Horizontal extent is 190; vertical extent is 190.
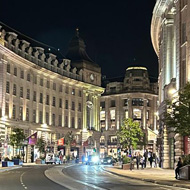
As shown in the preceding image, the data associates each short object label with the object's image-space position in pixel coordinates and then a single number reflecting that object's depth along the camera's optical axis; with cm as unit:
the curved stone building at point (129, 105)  14062
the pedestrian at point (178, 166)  3430
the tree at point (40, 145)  9212
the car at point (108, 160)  8006
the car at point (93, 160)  7481
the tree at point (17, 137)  7594
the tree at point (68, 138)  10498
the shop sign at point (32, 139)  6616
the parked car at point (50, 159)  8171
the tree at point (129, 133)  7678
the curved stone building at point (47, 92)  8400
